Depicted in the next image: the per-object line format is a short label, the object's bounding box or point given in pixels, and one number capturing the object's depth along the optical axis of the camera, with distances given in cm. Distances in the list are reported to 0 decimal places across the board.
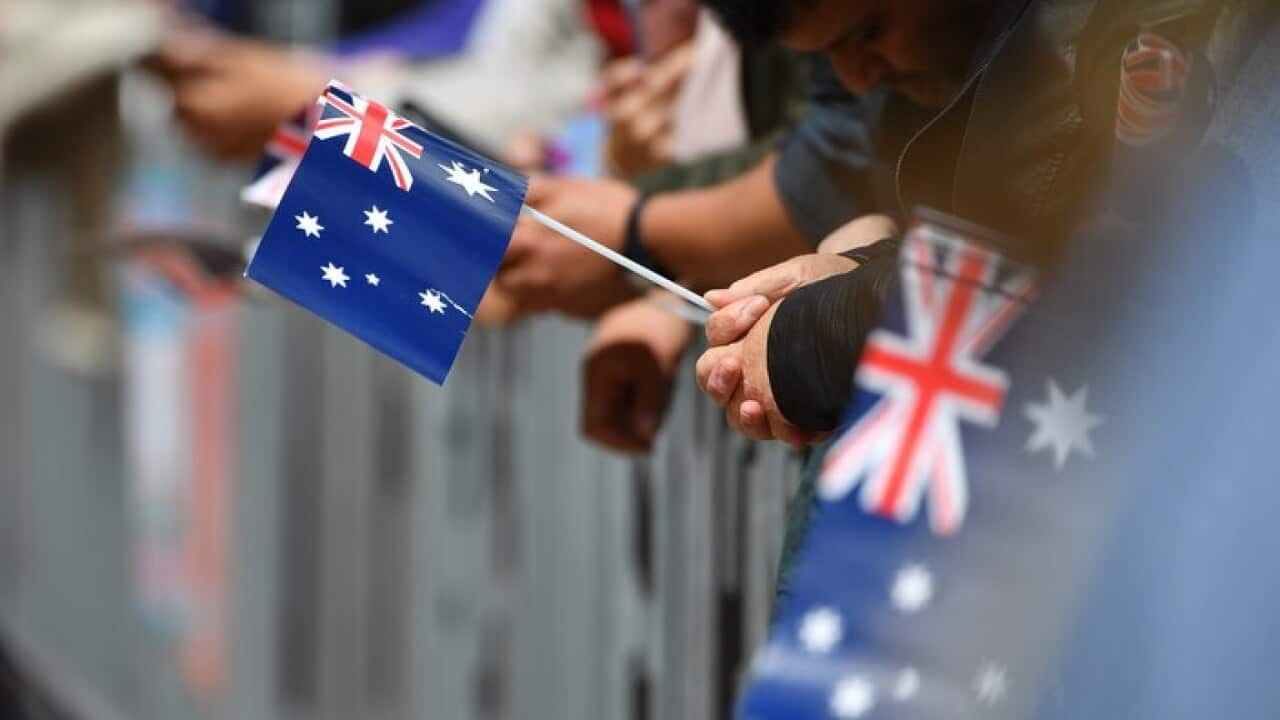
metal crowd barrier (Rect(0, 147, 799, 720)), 740
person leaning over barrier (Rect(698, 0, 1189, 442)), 629
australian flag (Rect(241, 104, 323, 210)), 686
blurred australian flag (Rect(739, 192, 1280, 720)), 621
